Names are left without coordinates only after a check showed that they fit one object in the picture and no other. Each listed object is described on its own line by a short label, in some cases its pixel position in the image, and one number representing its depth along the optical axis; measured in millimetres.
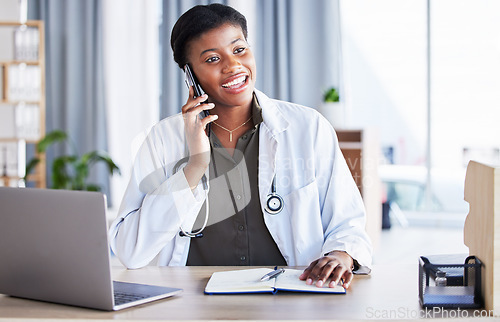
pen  1472
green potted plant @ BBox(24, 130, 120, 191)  5129
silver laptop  1254
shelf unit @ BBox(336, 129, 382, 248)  3895
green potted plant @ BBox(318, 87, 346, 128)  4797
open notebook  1410
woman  1845
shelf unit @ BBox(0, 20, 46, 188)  5375
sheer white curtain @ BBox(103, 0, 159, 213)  5645
